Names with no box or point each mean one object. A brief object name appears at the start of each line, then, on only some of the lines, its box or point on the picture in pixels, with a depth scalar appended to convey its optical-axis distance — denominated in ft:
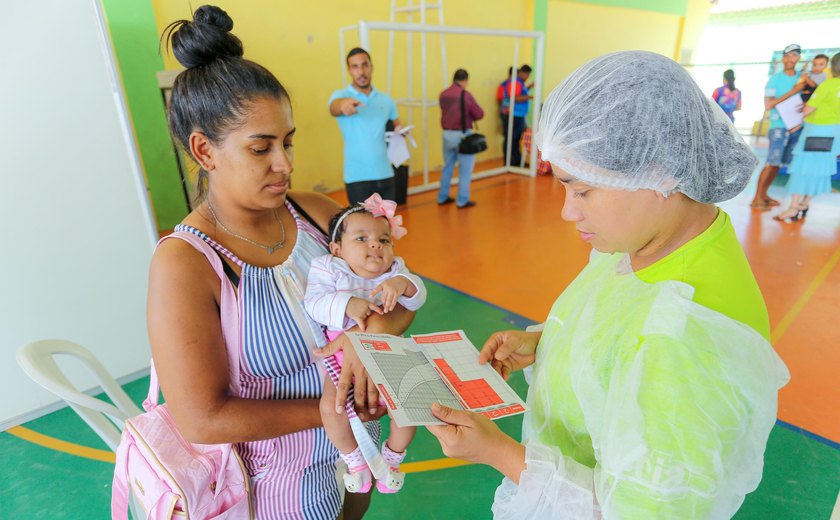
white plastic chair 4.09
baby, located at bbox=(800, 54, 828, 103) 19.03
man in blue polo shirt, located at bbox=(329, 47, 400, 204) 16.48
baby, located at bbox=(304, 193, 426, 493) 4.29
